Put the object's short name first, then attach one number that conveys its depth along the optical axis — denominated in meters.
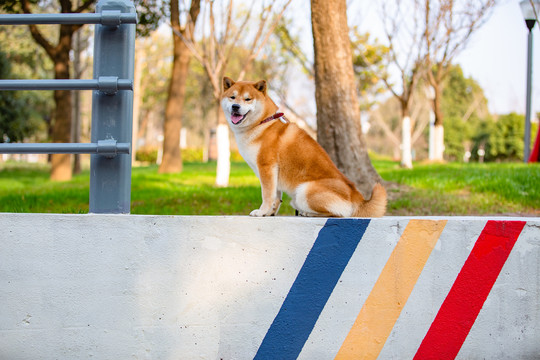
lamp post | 12.48
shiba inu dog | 3.27
